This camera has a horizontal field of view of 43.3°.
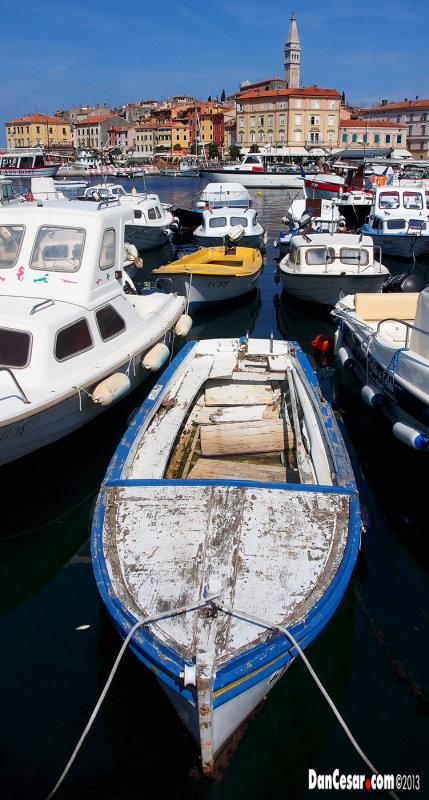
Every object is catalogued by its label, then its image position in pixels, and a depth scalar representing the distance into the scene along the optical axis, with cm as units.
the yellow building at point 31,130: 12750
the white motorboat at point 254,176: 6231
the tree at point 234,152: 10441
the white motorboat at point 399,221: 2192
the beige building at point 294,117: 9944
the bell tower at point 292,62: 12312
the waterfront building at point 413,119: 10488
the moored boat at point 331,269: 1420
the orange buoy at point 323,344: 1258
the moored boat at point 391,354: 736
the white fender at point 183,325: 1133
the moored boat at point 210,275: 1461
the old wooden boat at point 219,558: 369
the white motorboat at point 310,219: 2158
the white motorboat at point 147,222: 2423
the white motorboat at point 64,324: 735
